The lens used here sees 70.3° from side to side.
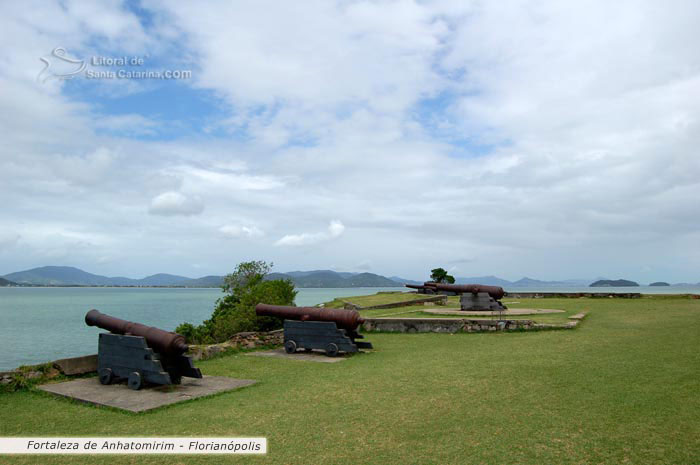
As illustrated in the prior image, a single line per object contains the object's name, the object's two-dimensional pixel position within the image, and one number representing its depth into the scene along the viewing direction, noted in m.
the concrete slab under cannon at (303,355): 10.25
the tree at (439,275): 50.22
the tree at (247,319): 21.00
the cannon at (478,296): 19.14
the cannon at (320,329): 10.79
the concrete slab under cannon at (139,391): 6.62
